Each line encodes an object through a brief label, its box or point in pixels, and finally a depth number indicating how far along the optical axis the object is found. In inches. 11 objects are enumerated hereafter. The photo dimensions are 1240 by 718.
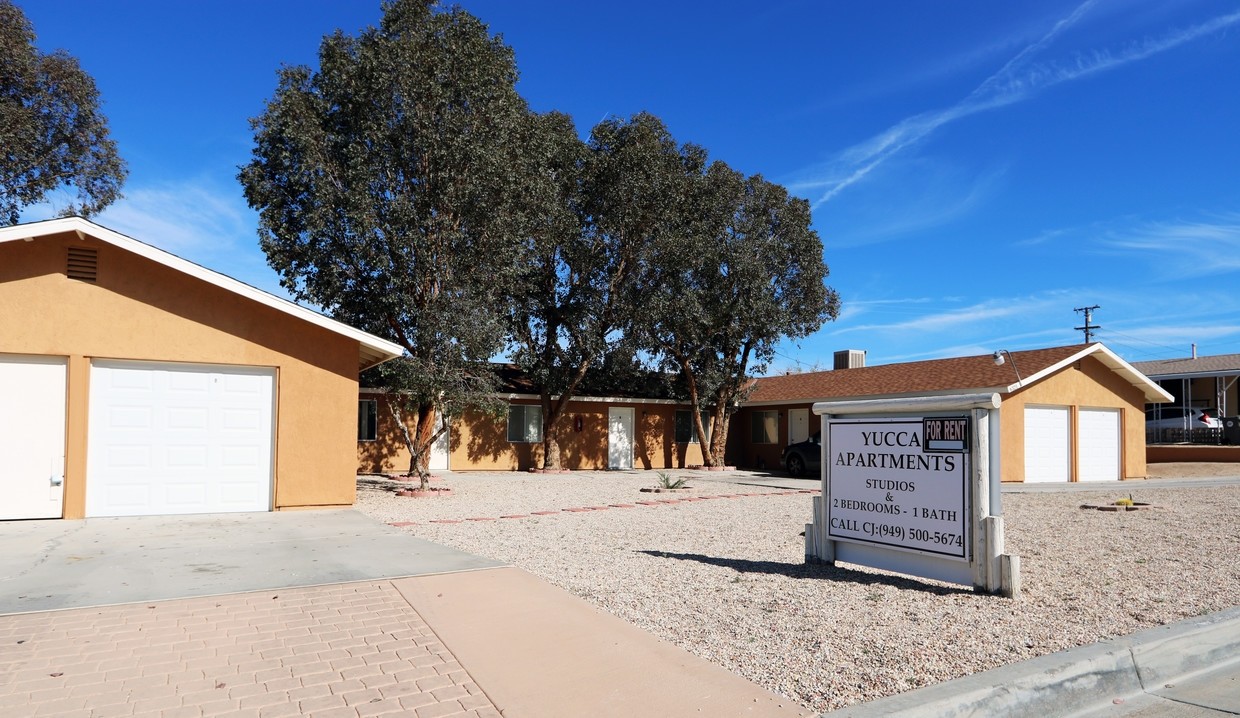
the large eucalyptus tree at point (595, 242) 892.0
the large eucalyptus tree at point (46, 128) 726.5
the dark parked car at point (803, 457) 975.0
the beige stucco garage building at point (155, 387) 424.2
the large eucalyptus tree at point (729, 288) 941.8
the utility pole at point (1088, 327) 1997.4
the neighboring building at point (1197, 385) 1476.4
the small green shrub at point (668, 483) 727.7
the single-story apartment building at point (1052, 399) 879.1
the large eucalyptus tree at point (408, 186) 637.3
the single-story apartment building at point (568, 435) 906.7
